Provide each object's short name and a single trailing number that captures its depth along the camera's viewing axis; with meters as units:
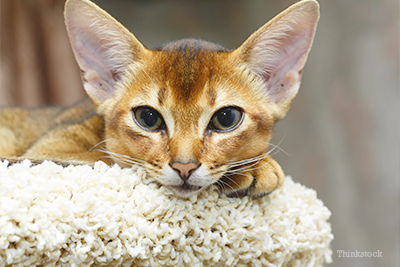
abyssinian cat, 0.39
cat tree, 0.35
